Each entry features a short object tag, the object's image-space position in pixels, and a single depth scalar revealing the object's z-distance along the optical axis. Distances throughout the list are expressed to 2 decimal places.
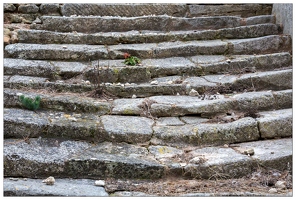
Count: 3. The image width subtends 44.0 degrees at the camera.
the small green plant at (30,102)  3.35
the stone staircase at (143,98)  2.83
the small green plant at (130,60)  4.48
